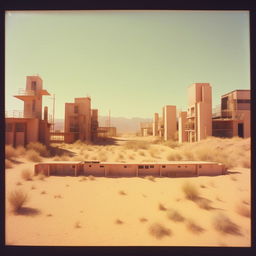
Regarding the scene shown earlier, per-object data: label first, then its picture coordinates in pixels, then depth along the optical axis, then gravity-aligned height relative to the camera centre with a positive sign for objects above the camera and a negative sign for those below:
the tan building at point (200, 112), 27.12 +3.16
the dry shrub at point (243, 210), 6.16 -2.84
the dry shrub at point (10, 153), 15.61 -2.08
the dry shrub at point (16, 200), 6.43 -2.58
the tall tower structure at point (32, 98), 23.92 +4.56
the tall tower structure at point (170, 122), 37.00 +2.03
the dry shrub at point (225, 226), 5.23 -2.92
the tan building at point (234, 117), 28.64 +2.63
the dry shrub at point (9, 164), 13.06 -2.52
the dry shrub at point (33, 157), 15.89 -2.40
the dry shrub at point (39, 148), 19.22 -1.94
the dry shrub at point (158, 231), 4.99 -2.91
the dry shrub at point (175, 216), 5.87 -2.89
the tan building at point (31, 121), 22.02 +1.27
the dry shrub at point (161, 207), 6.67 -2.93
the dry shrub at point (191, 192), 7.84 -2.74
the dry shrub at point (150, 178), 10.66 -2.87
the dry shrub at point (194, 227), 5.23 -2.96
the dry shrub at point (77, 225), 5.36 -2.89
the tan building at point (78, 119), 33.47 +2.36
